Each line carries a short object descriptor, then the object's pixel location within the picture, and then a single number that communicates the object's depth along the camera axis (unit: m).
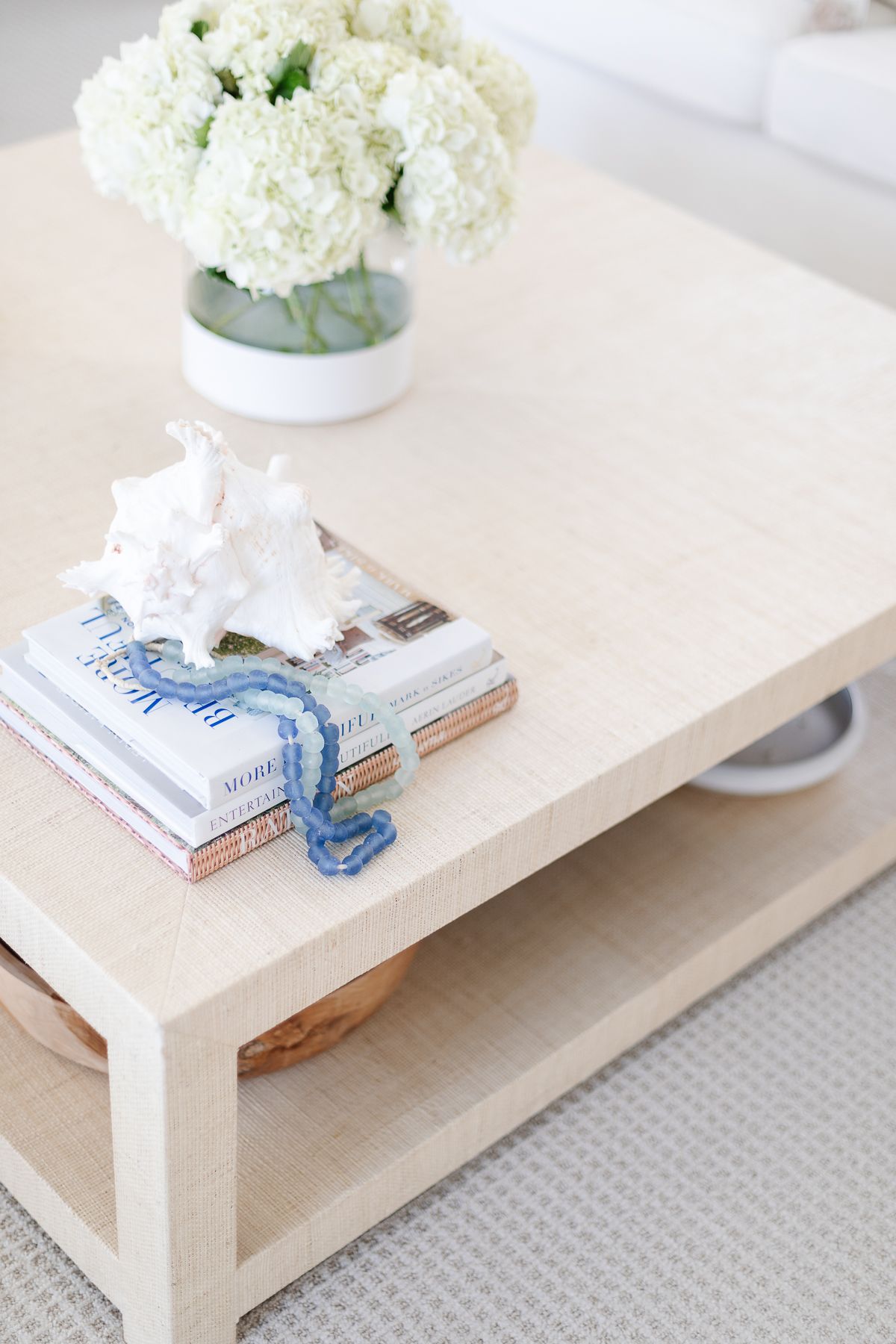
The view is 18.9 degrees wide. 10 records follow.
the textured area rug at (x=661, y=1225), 2.17
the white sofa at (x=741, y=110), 3.41
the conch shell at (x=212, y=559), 2.00
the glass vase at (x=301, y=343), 2.46
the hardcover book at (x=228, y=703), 1.97
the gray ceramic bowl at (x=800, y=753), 2.57
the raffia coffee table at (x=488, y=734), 1.96
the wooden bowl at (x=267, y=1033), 2.15
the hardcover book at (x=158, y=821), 1.97
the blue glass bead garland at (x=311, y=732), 1.98
